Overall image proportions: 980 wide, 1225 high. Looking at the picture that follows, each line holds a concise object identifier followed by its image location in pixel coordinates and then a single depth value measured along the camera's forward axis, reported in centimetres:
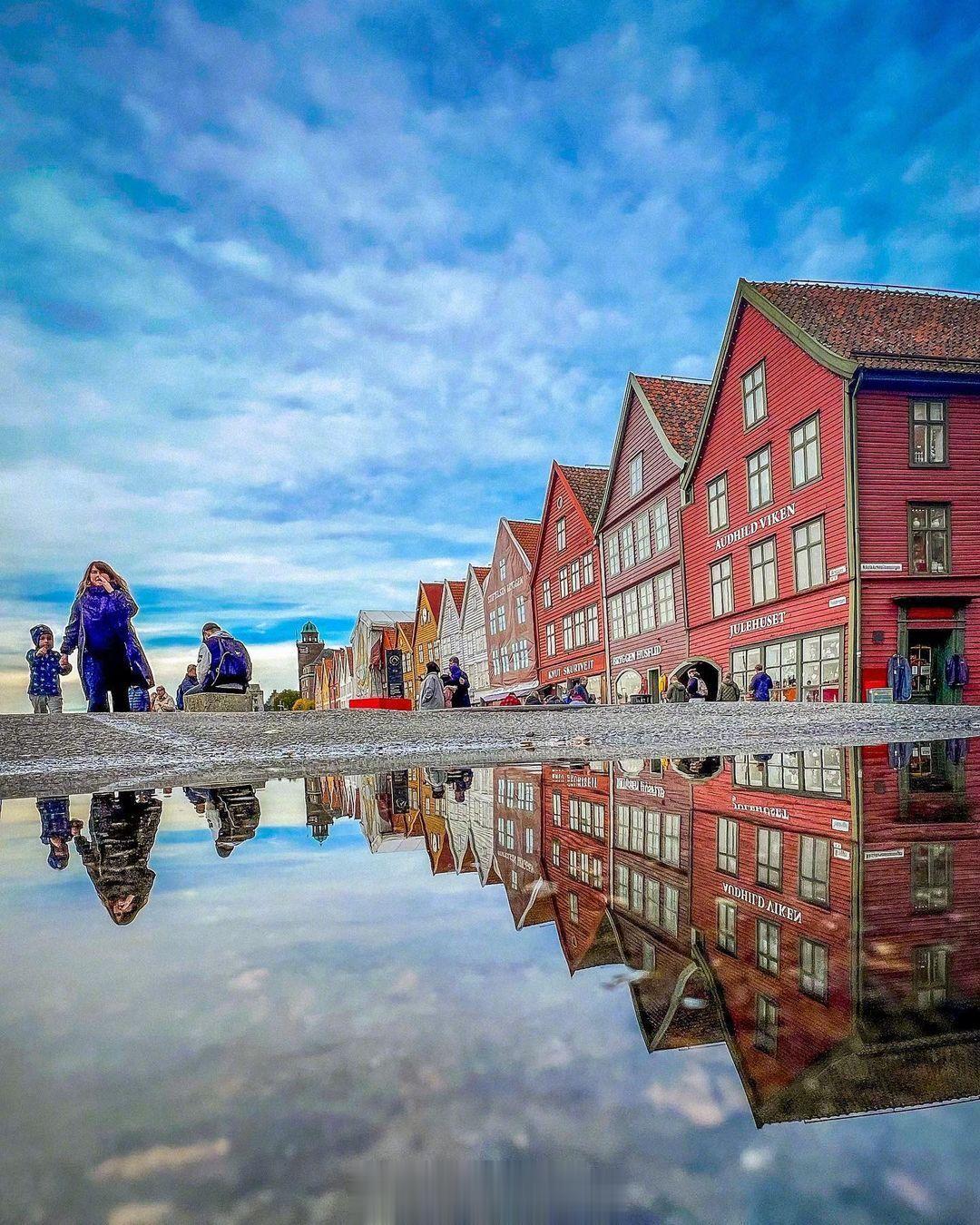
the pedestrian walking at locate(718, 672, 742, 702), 2023
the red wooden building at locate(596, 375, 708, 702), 2858
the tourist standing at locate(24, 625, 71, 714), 1320
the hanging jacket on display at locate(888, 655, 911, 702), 1838
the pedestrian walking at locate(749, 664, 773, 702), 2117
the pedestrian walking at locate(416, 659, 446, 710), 1670
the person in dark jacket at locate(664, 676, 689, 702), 2014
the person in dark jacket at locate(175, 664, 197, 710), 2032
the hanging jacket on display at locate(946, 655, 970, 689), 1872
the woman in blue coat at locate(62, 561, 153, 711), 1111
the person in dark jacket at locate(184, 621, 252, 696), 1393
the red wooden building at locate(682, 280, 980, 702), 1930
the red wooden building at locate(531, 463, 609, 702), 3516
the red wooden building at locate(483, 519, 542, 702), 4241
